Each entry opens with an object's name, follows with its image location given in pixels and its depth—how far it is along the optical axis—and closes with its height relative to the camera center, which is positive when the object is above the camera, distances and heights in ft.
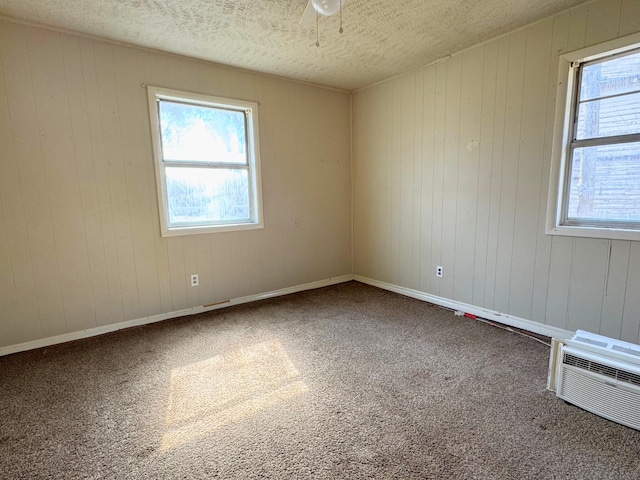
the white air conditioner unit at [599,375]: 5.28 -3.19
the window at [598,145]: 7.27 +1.08
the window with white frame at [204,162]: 10.15 +1.17
